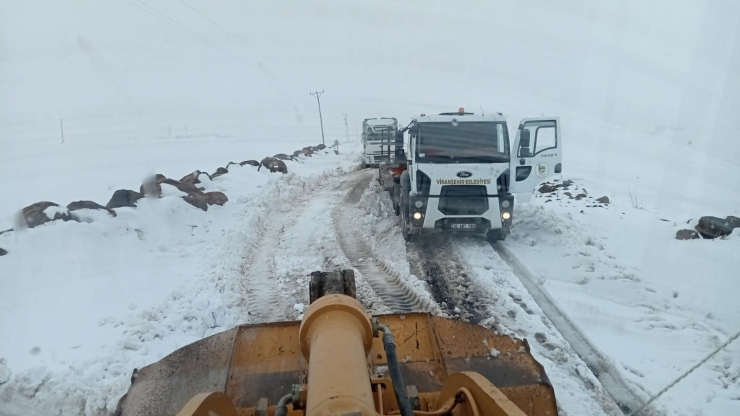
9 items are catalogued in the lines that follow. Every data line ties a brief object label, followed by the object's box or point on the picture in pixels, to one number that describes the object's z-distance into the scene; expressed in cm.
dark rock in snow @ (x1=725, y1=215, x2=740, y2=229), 834
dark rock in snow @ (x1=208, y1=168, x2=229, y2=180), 1523
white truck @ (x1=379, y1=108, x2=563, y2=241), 852
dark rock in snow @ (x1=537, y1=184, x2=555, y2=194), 1386
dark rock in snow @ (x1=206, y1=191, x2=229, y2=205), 1151
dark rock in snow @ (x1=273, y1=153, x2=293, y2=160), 2700
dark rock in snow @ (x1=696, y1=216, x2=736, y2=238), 820
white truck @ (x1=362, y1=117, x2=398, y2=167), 2319
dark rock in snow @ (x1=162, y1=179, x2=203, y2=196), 1165
